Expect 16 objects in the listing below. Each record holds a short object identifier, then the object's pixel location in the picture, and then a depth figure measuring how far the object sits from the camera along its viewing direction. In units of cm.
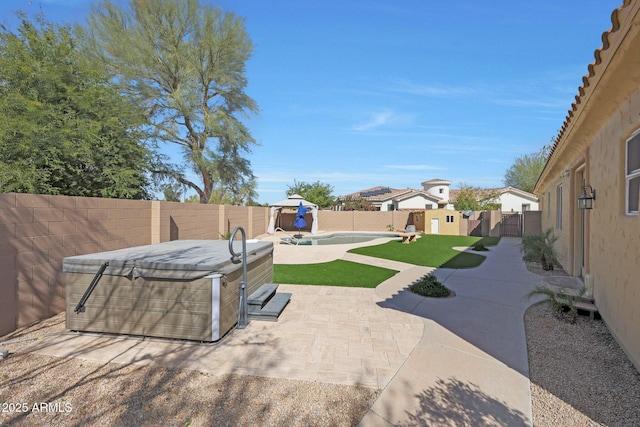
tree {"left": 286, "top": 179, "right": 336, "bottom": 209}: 3319
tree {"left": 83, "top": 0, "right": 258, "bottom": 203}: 1739
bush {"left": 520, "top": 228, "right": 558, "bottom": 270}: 908
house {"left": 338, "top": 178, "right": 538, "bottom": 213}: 3566
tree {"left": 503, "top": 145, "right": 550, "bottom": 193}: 3770
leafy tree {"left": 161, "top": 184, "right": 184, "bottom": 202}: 1955
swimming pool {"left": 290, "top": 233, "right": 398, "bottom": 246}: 1931
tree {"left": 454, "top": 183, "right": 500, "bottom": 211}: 3410
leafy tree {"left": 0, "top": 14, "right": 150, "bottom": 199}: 775
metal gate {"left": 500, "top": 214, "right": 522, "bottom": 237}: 2253
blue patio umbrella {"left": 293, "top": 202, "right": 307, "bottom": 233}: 2241
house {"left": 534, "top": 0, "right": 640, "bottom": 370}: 317
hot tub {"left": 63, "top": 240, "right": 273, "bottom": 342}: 409
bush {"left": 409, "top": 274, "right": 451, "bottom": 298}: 656
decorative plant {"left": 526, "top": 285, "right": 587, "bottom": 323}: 491
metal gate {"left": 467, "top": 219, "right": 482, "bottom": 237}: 2389
